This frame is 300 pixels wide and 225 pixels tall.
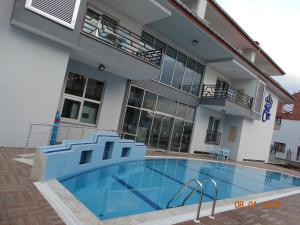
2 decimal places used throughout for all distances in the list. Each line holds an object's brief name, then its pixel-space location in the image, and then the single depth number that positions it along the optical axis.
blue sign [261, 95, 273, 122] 21.78
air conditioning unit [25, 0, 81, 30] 7.07
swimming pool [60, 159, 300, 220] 5.46
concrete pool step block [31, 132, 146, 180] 5.18
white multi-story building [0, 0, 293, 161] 7.38
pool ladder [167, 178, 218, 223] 4.64
